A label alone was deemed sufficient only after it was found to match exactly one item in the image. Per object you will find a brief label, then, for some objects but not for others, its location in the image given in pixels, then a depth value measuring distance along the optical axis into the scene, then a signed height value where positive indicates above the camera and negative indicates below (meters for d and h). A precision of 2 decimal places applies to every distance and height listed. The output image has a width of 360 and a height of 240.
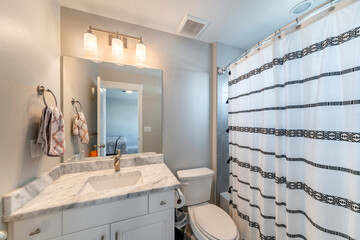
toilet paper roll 1.17 -0.73
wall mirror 1.22 +0.15
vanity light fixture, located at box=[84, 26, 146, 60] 1.18 +0.76
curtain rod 0.70 +0.64
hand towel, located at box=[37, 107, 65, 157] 0.83 -0.09
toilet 1.07 -0.93
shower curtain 0.64 -0.09
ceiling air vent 1.34 +1.05
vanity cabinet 0.69 -0.62
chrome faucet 1.22 -0.39
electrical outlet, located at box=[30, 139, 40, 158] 0.83 -0.19
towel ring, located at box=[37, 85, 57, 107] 0.89 +0.22
